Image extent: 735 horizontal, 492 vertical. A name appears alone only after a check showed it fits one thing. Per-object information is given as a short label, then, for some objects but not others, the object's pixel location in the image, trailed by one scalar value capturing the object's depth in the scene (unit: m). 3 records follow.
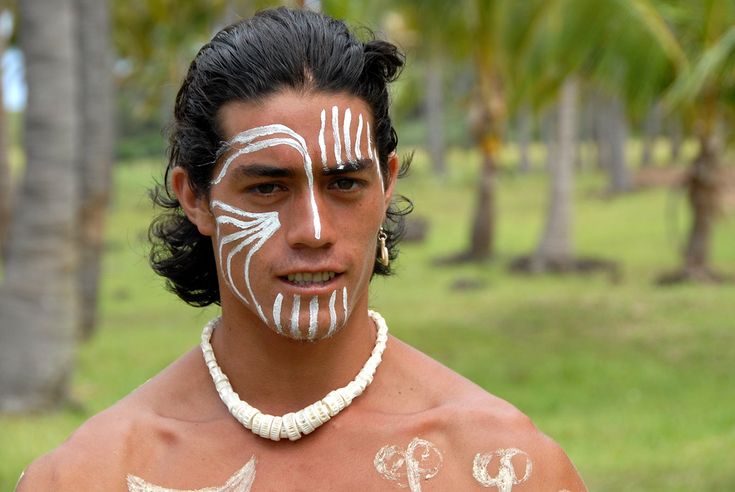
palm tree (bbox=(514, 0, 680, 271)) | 12.56
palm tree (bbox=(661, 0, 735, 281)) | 12.50
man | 2.55
